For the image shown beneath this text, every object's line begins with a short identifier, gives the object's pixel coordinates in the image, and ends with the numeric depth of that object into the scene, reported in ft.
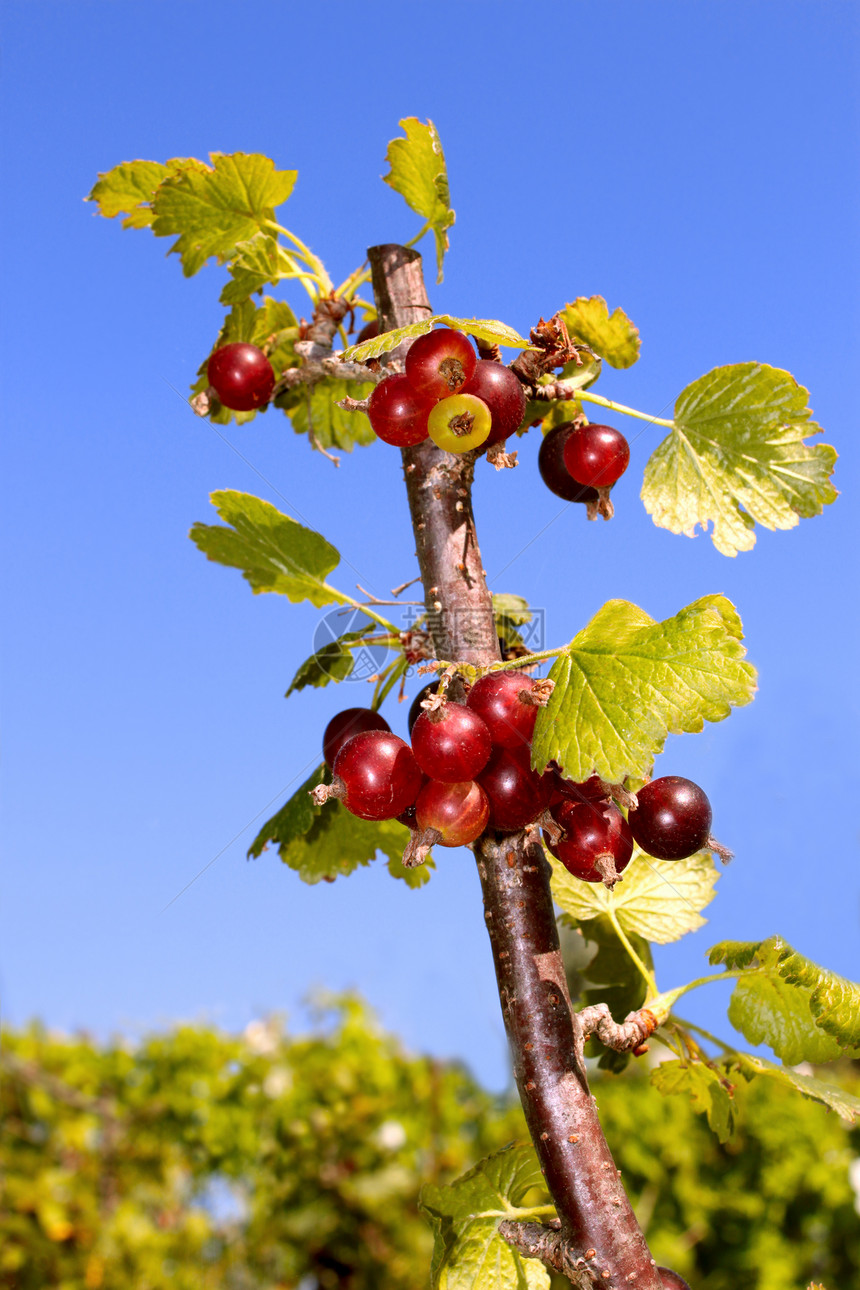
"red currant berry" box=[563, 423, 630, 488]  1.24
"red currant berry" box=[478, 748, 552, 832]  1.13
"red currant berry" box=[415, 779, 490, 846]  1.12
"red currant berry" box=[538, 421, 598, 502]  1.28
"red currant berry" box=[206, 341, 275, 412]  1.35
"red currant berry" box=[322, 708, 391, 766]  1.24
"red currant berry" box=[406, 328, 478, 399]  1.16
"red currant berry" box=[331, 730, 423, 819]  1.13
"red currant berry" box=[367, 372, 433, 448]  1.17
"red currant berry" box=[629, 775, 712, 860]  1.13
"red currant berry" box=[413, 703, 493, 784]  1.10
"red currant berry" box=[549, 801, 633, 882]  1.14
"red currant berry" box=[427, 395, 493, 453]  1.16
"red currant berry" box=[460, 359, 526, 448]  1.17
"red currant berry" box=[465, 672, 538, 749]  1.13
